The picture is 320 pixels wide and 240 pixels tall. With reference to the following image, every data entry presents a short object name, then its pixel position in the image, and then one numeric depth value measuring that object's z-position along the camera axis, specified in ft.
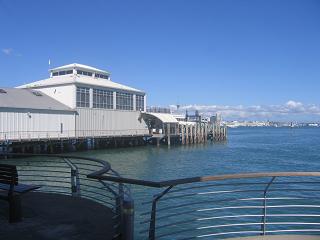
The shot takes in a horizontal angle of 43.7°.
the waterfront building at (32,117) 143.54
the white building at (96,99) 175.22
